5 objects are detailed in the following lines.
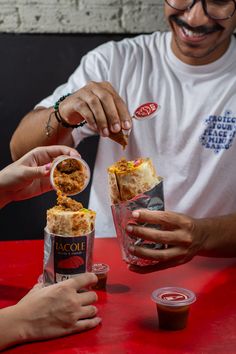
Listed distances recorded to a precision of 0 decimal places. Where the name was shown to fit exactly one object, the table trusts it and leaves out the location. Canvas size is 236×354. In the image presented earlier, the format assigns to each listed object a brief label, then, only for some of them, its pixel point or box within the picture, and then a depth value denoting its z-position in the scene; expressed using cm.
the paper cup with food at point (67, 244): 137
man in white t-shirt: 233
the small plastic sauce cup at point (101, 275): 159
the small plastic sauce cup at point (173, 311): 134
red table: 127
